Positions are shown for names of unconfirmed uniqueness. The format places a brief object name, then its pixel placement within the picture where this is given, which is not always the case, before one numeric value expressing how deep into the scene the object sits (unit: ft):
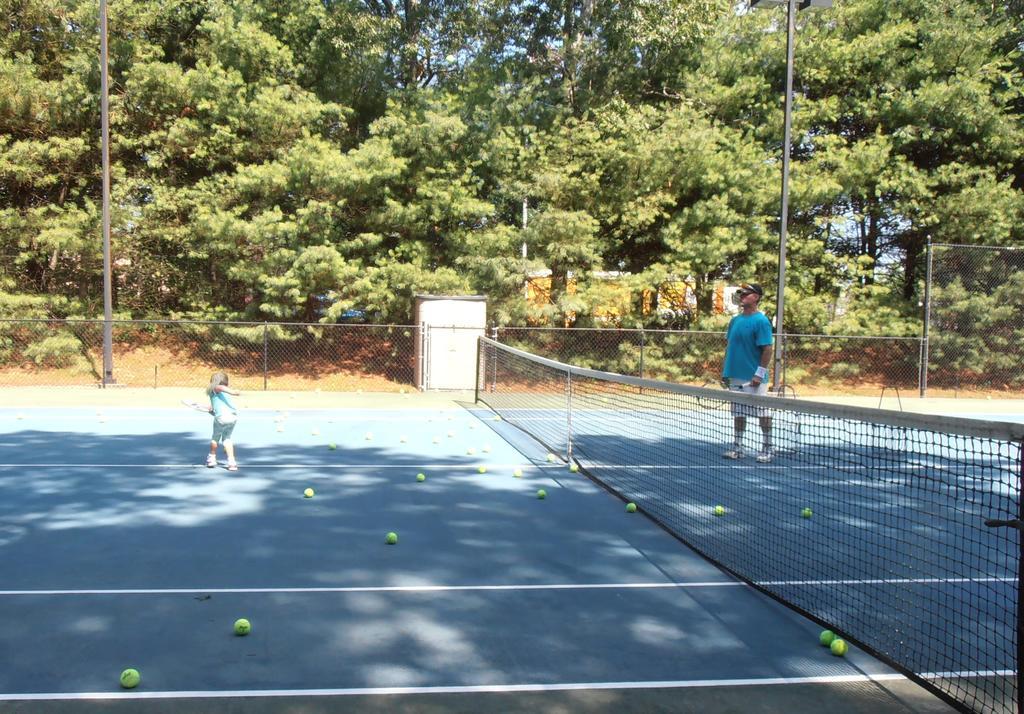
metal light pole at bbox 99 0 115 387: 53.31
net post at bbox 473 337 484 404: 55.52
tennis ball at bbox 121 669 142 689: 11.07
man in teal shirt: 29.17
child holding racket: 27.48
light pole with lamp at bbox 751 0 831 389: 51.93
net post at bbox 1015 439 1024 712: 9.98
